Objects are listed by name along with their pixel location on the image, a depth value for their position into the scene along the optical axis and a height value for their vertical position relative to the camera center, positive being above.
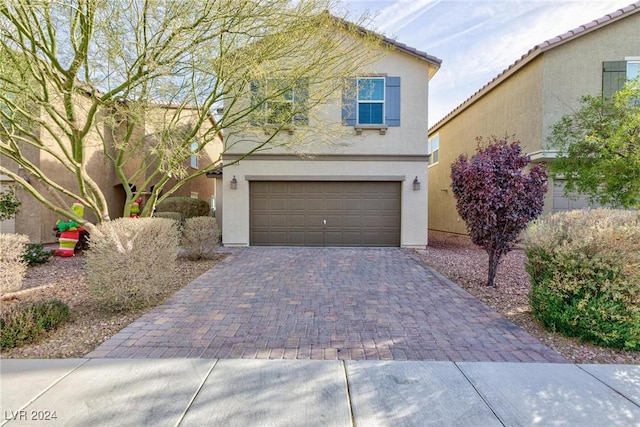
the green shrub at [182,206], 13.95 -0.17
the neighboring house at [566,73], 10.13 +4.33
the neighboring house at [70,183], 8.72 +0.82
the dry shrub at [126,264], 4.79 -0.96
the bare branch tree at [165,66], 5.53 +2.75
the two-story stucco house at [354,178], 11.24 +0.91
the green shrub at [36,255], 8.28 -1.43
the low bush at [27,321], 3.76 -1.49
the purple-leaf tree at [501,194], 6.00 +0.23
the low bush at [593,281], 3.80 -0.91
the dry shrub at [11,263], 5.21 -1.04
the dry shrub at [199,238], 8.99 -1.00
